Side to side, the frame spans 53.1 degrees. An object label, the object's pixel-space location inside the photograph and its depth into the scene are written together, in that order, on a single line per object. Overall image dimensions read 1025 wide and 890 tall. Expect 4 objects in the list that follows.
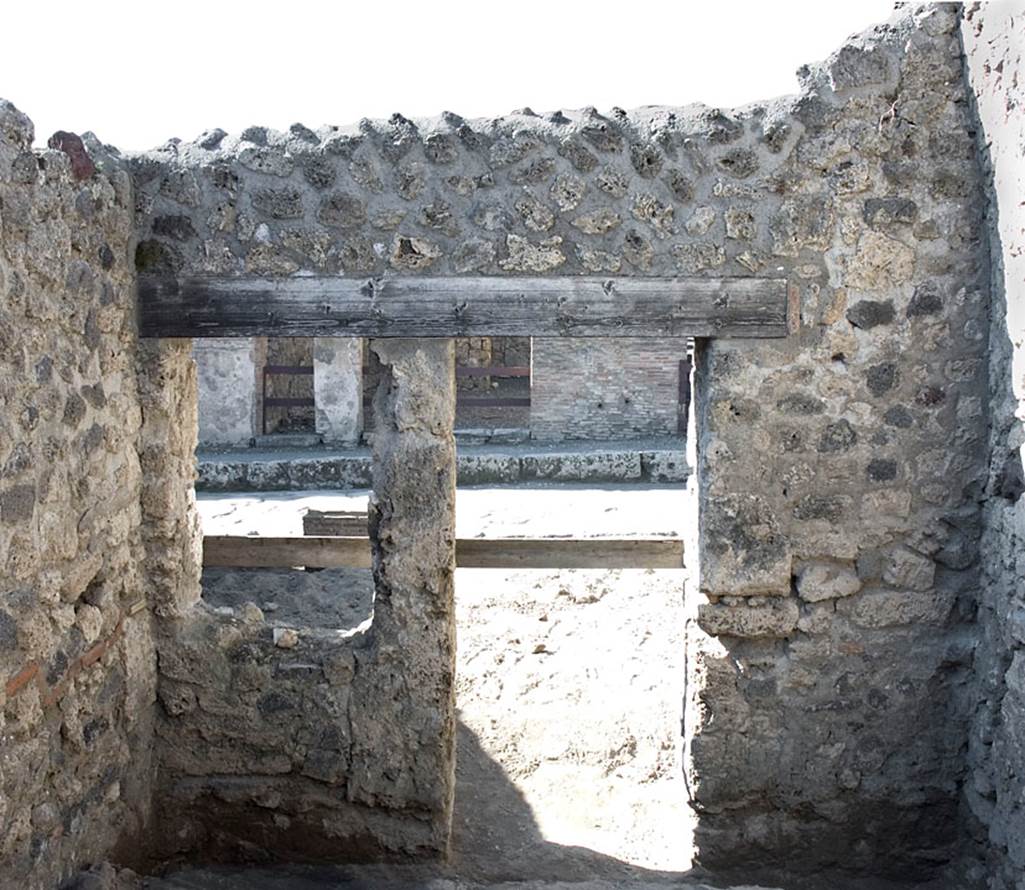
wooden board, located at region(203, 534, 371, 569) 5.49
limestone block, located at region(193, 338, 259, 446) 13.32
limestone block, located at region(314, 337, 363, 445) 13.47
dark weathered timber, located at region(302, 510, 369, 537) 8.07
